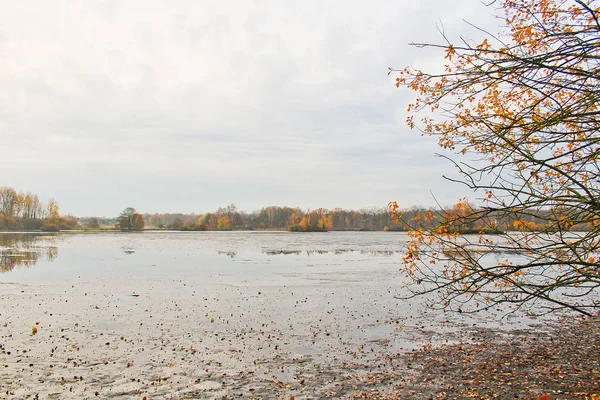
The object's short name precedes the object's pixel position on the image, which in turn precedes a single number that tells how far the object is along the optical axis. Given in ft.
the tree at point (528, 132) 16.34
